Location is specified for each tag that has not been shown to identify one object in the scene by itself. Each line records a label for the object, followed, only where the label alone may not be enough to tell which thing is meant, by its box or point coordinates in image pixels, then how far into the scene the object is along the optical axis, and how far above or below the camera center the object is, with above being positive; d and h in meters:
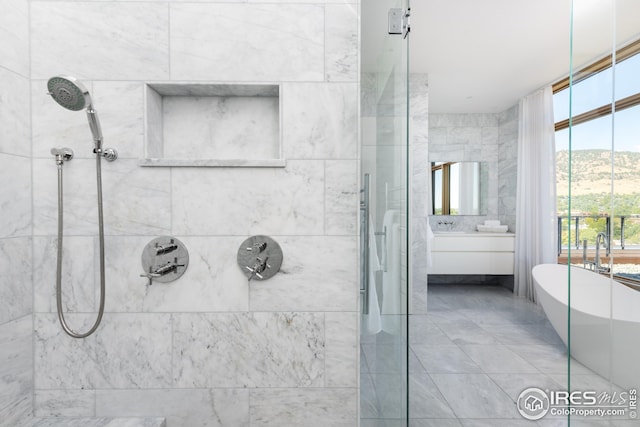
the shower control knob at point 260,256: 1.38 -0.21
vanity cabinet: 4.39 -0.67
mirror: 4.96 +0.30
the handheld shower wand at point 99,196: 1.28 +0.05
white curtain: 3.89 +0.21
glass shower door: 1.28 -0.07
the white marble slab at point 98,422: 1.32 -0.90
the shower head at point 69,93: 1.10 +0.41
